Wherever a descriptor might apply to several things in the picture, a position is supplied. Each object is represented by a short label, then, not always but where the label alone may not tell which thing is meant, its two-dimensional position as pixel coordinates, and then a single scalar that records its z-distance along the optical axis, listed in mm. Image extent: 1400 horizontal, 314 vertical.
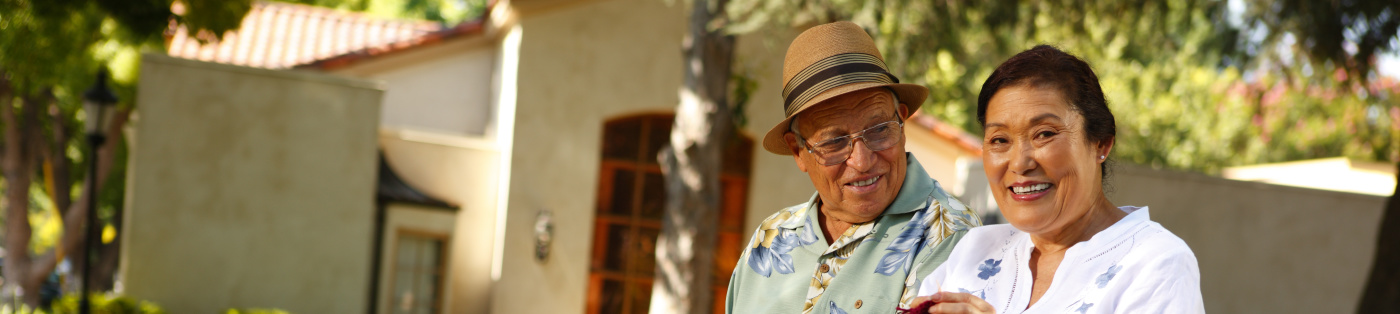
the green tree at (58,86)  9602
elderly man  2354
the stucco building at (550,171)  11820
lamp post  9422
